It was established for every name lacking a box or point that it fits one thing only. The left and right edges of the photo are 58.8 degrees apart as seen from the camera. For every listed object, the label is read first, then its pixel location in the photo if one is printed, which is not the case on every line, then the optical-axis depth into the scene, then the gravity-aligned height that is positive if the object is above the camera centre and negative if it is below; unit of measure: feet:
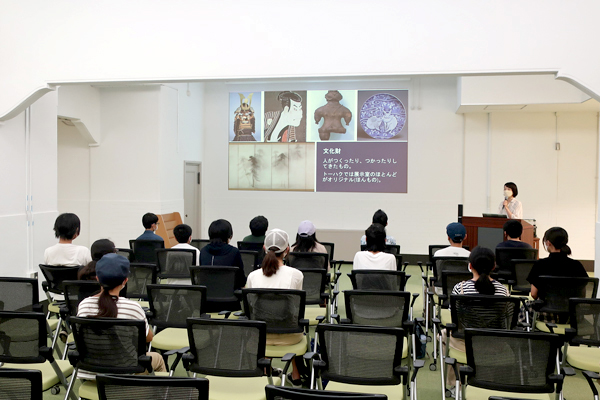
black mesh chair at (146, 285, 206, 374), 11.14 -2.46
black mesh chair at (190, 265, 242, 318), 13.32 -2.25
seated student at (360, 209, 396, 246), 19.29 -0.86
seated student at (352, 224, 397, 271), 15.01 -1.70
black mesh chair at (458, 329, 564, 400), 8.35 -2.68
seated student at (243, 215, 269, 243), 18.07 -1.12
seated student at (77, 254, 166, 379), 9.04 -1.85
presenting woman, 25.54 -0.40
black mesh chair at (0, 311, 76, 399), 9.26 -2.68
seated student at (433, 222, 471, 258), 16.47 -1.47
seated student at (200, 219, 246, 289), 14.56 -1.56
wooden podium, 24.18 -1.60
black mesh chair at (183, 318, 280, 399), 8.75 -2.72
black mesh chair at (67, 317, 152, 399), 8.58 -2.54
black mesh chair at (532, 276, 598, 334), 12.61 -2.29
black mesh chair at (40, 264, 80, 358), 14.11 -2.33
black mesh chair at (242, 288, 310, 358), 10.79 -2.40
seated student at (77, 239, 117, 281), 12.45 -1.49
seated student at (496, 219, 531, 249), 17.66 -1.23
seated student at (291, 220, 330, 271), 17.16 -1.46
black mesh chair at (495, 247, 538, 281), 17.14 -1.95
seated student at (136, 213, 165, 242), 19.20 -1.23
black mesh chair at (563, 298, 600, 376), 10.64 -2.70
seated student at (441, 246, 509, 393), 11.38 -1.86
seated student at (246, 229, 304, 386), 11.89 -1.79
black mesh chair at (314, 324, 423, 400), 8.39 -2.64
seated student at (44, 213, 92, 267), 15.12 -1.61
